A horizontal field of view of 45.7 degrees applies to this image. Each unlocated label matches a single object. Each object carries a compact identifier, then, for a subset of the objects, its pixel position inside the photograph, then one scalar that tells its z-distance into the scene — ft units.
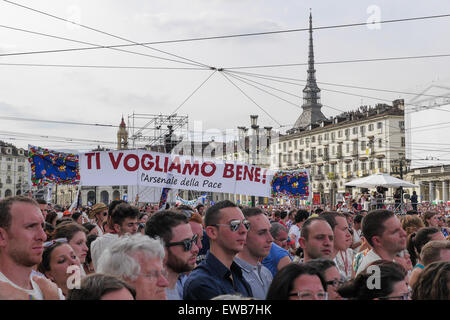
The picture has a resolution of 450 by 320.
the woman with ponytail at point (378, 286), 10.05
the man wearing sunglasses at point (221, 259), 13.07
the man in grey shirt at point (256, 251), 16.01
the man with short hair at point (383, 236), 17.46
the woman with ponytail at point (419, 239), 18.63
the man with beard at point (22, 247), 11.35
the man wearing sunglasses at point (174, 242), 13.98
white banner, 34.14
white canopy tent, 69.98
